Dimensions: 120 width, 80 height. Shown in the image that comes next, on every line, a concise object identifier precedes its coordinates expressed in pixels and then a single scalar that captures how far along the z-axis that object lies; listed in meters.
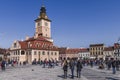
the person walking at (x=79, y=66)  8.86
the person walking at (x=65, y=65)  8.36
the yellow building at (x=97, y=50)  44.32
